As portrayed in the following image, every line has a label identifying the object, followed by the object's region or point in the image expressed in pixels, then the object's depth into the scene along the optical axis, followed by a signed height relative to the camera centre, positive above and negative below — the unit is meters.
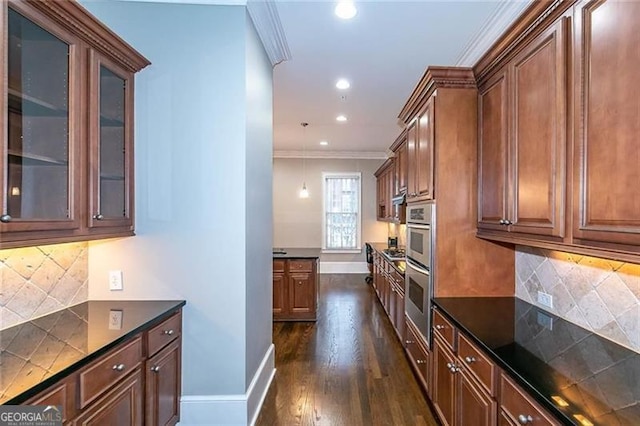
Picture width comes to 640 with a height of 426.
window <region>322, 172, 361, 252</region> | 8.48 +0.05
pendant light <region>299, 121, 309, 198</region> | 5.77 +1.41
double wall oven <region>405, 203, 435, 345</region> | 2.50 -0.44
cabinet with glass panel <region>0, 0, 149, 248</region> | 1.39 +0.44
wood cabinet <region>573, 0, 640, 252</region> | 1.15 +0.34
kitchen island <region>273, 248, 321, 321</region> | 4.62 -1.04
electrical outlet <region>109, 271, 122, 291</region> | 2.25 -0.46
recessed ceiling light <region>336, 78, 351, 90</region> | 3.79 +1.54
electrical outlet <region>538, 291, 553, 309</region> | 2.07 -0.55
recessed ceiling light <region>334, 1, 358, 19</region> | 2.41 +1.53
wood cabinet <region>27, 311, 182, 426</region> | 1.33 -0.84
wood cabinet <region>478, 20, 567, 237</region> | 1.54 +0.41
